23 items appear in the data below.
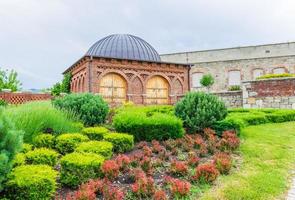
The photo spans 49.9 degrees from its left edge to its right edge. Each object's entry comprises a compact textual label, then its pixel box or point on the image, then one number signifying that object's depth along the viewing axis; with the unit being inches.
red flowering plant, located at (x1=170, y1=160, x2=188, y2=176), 219.9
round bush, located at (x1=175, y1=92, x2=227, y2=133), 365.1
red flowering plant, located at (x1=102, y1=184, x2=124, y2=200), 168.7
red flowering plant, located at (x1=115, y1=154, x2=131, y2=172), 222.3
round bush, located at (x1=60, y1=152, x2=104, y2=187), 192.4
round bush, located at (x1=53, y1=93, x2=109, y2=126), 389.7
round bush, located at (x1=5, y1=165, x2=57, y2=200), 159.0
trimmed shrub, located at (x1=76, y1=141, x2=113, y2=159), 235.3
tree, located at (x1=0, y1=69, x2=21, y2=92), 922.1
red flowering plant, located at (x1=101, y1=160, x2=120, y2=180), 201.3
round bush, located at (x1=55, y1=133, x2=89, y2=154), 260.2
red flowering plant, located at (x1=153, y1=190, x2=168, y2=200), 172.7
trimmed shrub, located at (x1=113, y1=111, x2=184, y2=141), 327.0
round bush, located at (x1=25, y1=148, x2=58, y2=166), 211.0
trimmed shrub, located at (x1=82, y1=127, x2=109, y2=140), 304.7
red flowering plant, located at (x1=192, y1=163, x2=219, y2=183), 210.2
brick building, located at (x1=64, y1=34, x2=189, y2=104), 766.9
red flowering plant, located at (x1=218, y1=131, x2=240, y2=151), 297.6
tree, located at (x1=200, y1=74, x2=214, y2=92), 1254.9
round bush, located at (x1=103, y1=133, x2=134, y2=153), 278.7
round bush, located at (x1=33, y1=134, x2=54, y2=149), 266.7
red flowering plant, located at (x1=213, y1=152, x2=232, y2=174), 233.1
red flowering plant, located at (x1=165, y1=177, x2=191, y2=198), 183.0
